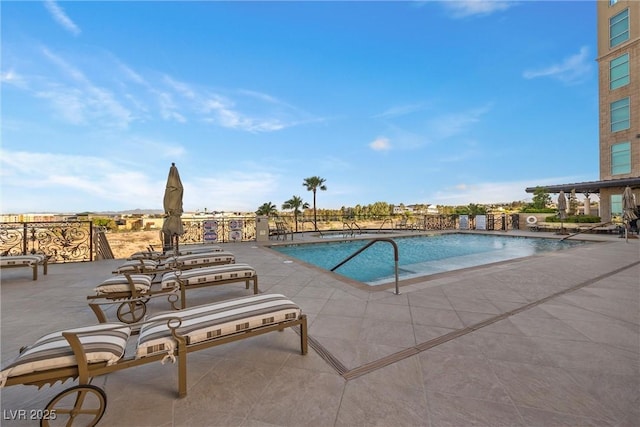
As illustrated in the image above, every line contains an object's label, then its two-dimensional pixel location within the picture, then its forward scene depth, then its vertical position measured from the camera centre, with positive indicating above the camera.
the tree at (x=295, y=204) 18.98 +0.98
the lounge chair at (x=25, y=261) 4.61 -0.78
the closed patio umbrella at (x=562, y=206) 12.28 +0.41
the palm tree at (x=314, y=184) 21.87 +2.83
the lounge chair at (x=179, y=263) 4.05 -0.79
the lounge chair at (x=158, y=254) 5.12 -0.75
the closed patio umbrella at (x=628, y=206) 9.67 +0.31
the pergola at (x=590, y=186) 14.25 +1.82
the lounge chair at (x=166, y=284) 3.07 -0.85
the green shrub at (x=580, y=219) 14.34 -0.26
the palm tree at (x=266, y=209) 16.29 +0.53
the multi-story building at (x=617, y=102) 15.83 +7.33
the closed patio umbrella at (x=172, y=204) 5.77 +0.32
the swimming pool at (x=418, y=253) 6.95 -1.36
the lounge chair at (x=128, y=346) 1.45 -0.83
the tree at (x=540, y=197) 18.09 +1.30
